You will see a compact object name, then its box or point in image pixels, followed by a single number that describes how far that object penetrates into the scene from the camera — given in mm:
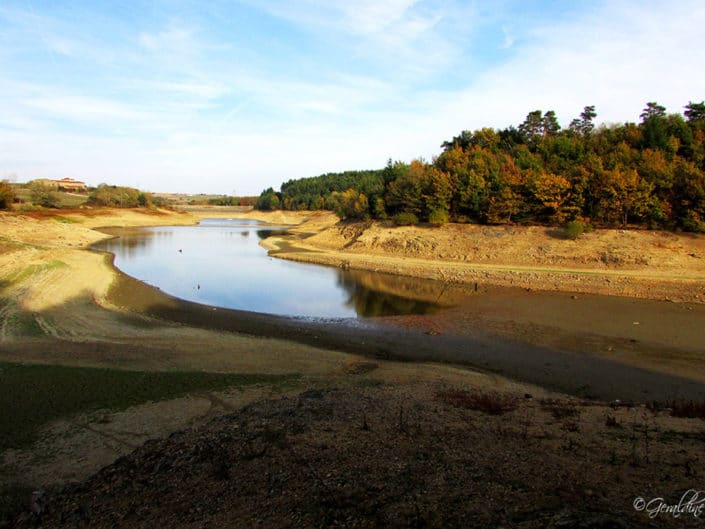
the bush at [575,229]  34844
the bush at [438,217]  43825
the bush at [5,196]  59125
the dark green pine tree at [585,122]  55594
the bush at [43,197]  82888
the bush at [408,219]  46344
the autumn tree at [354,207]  55344
